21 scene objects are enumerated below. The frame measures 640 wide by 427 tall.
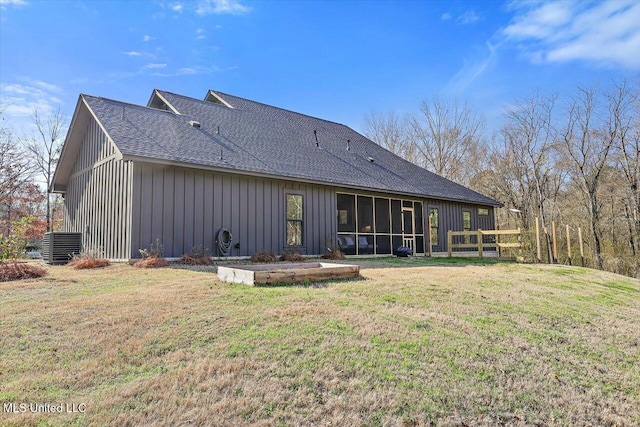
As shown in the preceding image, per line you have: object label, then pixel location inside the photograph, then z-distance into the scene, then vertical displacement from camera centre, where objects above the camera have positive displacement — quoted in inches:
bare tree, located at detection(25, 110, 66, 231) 892.0 +238.7
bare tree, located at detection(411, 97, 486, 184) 1101.1 +280.8
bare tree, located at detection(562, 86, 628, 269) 761.0 +190.5
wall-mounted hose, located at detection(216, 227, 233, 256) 388.2 -2.9
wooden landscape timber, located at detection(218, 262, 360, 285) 228.4 -24.0
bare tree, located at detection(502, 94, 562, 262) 891.4 +206.2
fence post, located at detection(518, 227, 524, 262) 464.2 -13.3
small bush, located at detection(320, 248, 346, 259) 454.3 -22.8
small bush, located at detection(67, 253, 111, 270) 331.9 -18.8
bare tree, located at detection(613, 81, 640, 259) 730.8 +155.1
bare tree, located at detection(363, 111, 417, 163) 1166.3 +307.9
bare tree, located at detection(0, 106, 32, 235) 766.5 +151.1
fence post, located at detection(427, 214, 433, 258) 609.4 +1.2
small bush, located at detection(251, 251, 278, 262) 389.1 -20.0
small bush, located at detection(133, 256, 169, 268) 318.7 -19.5
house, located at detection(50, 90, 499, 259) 365.1 +61.1
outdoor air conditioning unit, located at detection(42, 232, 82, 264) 402.6 -5.6
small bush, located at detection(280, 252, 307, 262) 408.5 -22.8
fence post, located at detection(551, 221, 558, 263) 471.3 -13.6
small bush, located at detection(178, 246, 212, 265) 346.0 -17.3
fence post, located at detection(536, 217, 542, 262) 442.3 -8.7
